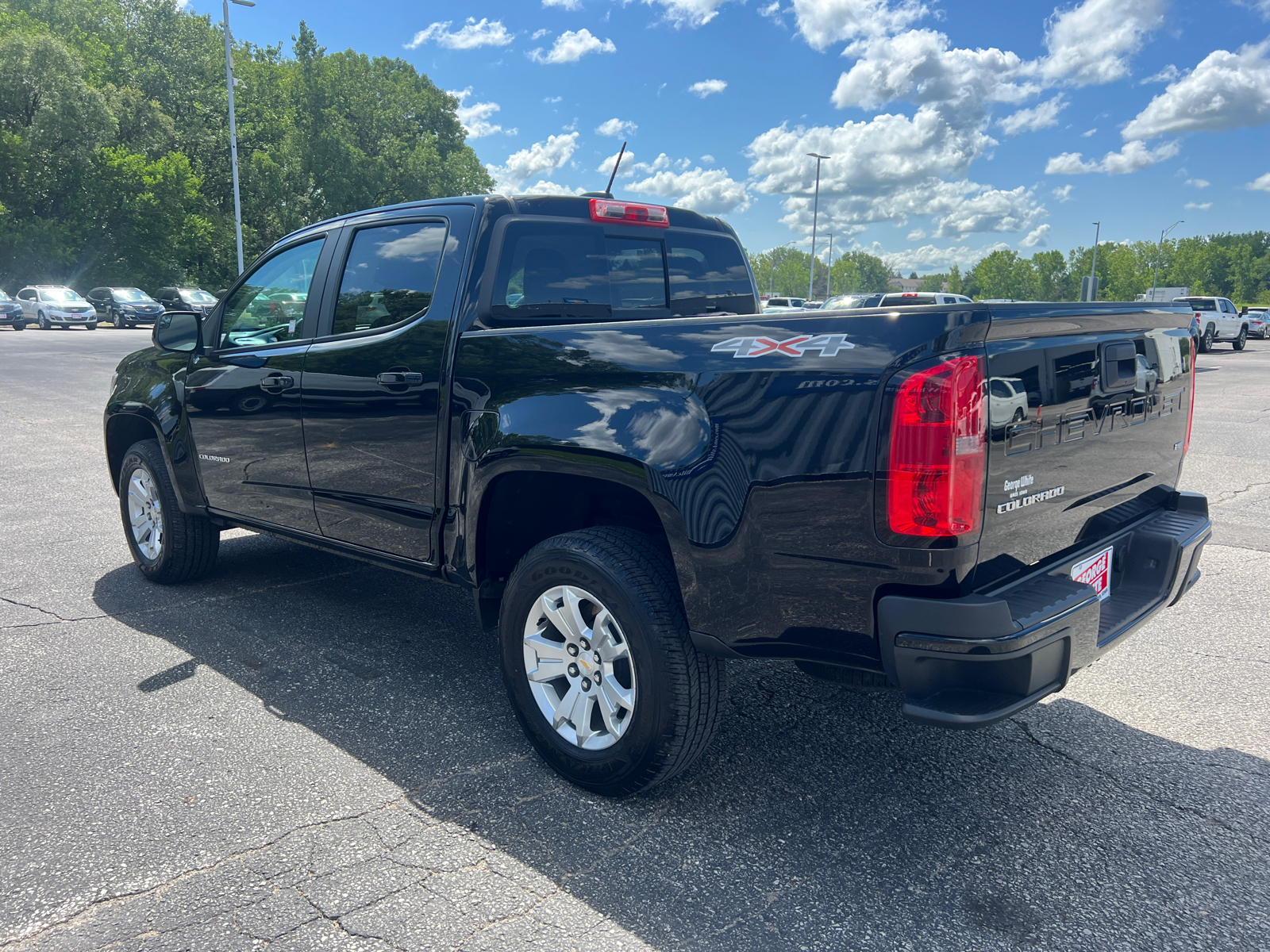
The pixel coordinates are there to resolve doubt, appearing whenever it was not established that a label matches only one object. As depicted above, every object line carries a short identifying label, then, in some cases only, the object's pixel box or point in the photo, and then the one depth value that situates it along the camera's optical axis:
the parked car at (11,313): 35.50
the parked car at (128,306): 38.56
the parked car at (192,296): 36.12
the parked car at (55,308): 35.59
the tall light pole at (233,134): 32.59
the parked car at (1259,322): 44.44
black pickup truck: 2.31
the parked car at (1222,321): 33.56
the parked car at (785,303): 31.92
